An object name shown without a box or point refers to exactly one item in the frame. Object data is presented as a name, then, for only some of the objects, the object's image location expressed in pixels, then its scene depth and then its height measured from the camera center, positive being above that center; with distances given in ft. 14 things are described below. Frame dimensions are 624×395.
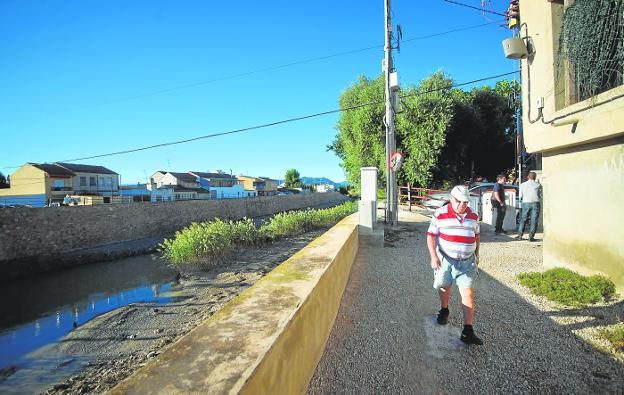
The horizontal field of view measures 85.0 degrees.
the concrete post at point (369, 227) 27.76 -2.94
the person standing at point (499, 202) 30.53 -1.17
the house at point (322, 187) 316.40 +5.91
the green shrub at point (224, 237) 33.99 -4.73
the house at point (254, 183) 264.31 +9.22
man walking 10.86 -1.86
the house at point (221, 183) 202.42 +8.20
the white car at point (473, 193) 42.98 -0.42
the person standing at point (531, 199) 25.66 -0.79
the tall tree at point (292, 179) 293.02 +12.83
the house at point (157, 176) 211.82 +12.94
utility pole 37.45 +6.21
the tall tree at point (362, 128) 70.64 +13.99
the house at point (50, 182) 128.47 +6.86
